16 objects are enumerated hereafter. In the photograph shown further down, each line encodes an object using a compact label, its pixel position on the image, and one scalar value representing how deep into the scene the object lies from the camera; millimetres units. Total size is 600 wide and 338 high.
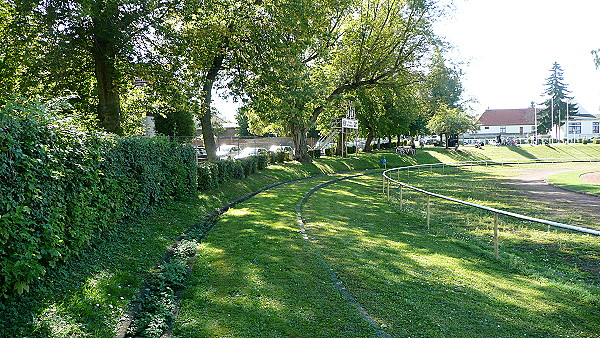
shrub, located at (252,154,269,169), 26422
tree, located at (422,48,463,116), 34000
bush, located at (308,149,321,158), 42975
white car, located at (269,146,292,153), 37950
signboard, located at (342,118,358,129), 41025
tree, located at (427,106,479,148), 57031
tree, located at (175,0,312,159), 18427
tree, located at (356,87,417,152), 44328
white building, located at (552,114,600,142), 91769
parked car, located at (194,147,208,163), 28719
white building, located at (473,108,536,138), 103375
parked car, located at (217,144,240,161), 30631
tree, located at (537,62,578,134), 79125
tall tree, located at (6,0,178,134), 15281
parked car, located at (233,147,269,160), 31766
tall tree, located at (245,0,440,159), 32594
